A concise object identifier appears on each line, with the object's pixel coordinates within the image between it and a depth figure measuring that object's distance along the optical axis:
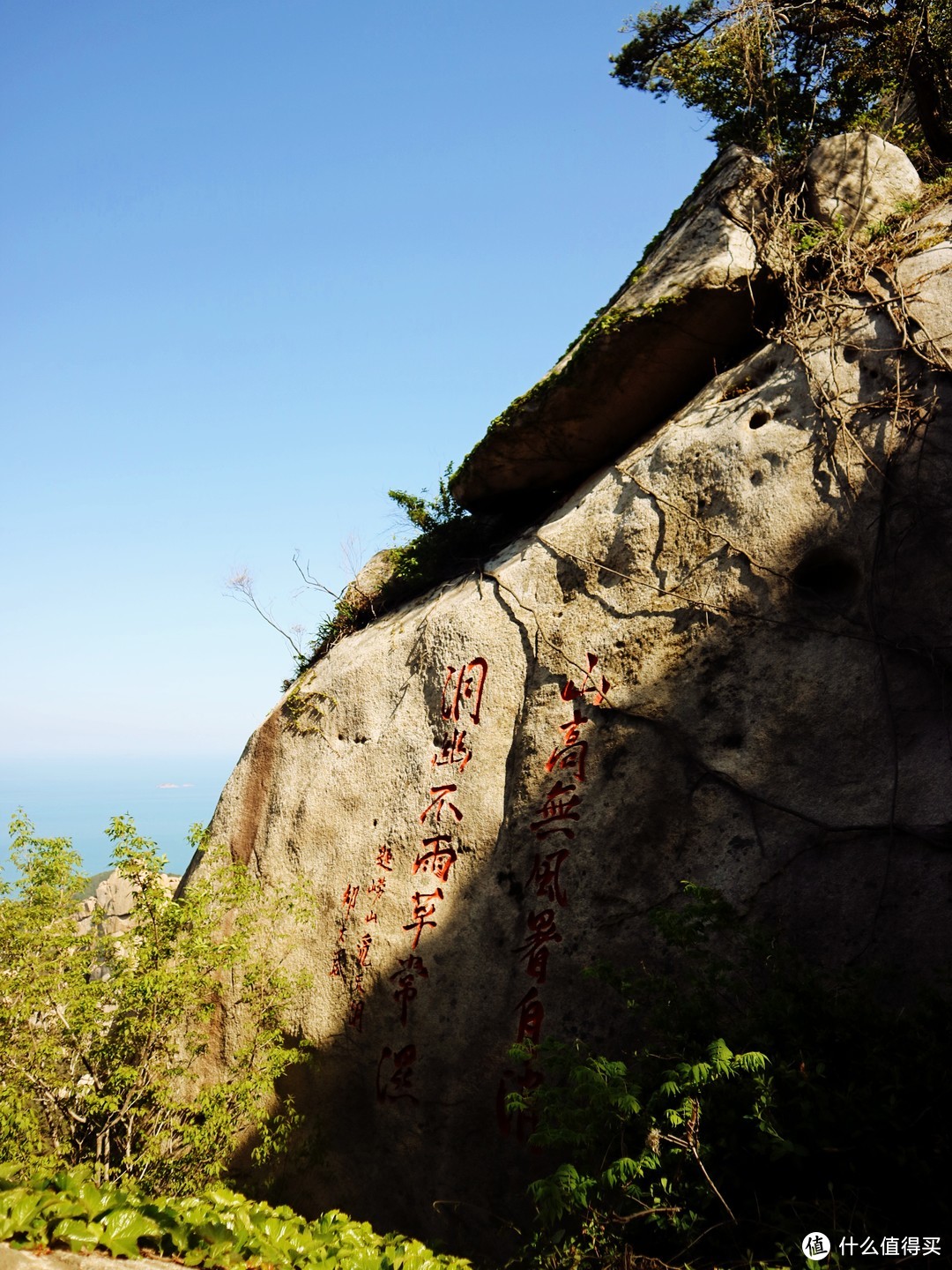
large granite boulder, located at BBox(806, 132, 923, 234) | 6.35
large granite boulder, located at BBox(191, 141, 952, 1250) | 4.73
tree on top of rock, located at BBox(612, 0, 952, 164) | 7.38
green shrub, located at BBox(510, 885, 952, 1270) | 2.94
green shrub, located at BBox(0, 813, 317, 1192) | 4.79
